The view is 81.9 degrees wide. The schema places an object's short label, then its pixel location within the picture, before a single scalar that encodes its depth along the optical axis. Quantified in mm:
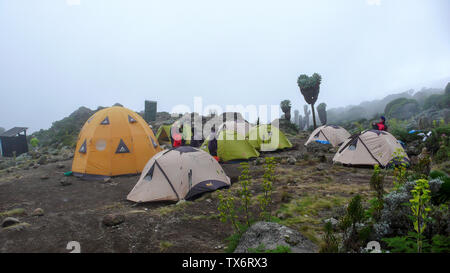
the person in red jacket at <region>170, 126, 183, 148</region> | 11713
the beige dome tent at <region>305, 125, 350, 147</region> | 16547
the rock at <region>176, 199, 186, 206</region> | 6663
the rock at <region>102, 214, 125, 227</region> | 5436
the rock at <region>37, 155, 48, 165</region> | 14871
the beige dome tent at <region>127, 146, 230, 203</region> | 7105
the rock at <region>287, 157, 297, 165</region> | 11888
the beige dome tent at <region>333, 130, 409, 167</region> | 9780
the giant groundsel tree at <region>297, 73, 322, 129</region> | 31859
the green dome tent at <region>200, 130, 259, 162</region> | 12727
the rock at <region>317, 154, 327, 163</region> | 11694
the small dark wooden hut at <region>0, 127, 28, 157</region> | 23380
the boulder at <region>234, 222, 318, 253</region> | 3582
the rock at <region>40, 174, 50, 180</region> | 10773
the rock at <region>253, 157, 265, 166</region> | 11953
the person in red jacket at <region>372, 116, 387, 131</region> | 12016
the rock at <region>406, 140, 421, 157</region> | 11695
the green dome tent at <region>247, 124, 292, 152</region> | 15391
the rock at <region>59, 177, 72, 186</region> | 9750
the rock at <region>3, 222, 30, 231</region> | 5312
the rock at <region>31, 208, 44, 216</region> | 6568
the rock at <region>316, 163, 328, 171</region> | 10034
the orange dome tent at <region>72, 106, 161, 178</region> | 10570
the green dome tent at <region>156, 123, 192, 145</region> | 20262
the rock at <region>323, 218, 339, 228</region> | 4801
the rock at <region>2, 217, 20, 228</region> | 5614
